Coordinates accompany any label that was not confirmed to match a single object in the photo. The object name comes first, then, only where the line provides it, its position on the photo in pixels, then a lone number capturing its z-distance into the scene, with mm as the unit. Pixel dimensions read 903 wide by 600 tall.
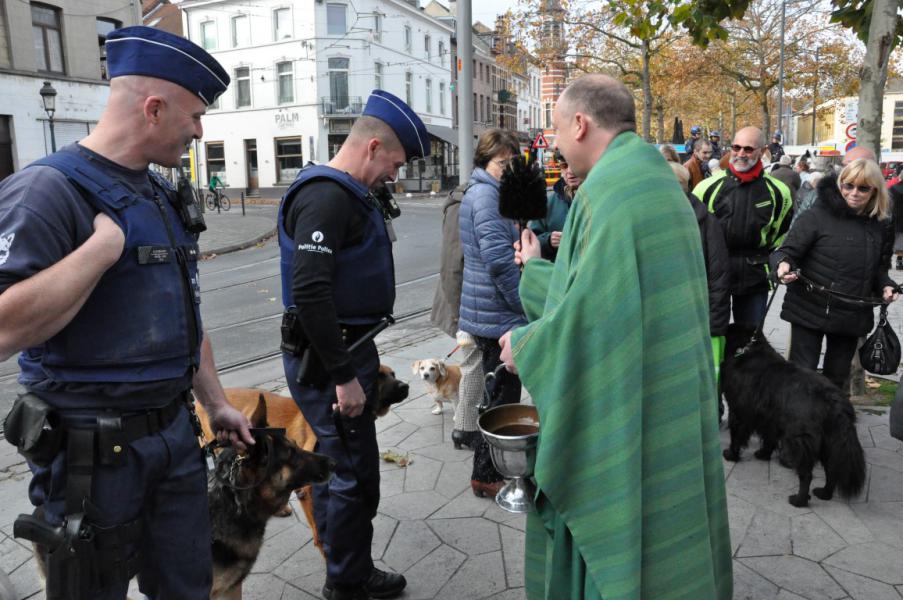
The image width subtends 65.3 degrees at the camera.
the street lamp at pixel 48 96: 19312
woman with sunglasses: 4832
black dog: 4035
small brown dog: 5746
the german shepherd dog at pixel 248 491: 2756
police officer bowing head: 2703
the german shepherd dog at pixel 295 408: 3789
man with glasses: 5355
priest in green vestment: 2076
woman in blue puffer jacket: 4152
